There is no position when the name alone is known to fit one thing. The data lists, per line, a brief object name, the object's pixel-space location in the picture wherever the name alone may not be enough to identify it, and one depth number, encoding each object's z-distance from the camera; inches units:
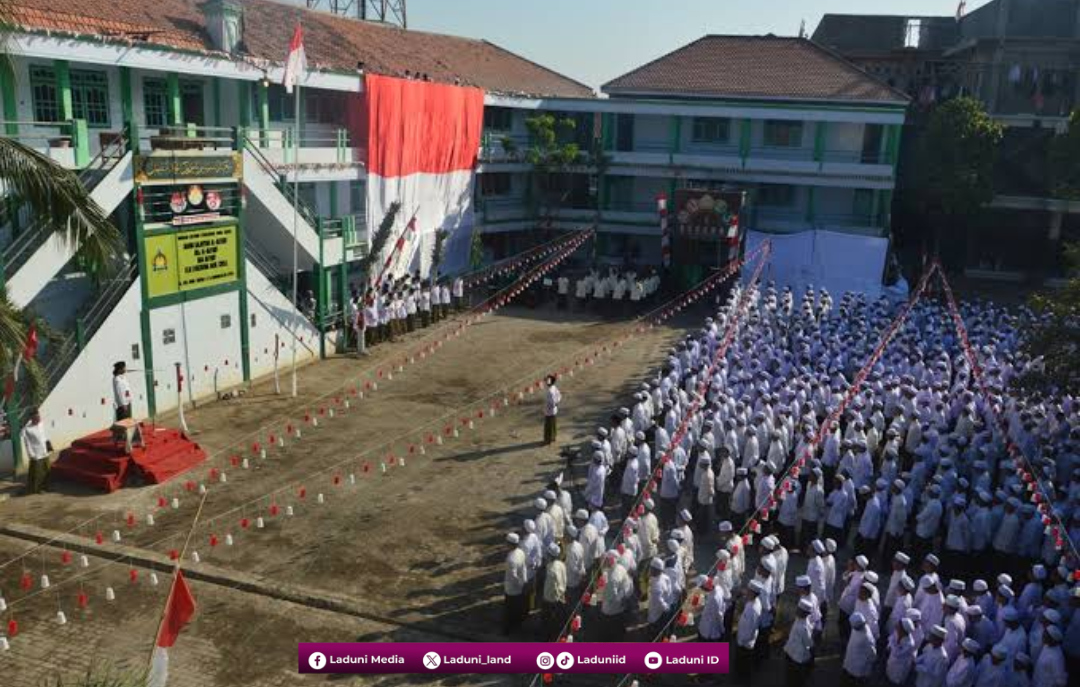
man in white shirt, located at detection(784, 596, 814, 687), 369.1
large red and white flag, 984.9
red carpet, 559.2
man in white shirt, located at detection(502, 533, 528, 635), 407.6
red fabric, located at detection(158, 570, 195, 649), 291.7
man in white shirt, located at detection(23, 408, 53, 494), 533.0
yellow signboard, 668.1
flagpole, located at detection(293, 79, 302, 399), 733.3
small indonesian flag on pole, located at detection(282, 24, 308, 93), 722.8
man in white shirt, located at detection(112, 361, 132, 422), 605.0
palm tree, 339.9
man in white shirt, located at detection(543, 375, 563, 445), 642.2
